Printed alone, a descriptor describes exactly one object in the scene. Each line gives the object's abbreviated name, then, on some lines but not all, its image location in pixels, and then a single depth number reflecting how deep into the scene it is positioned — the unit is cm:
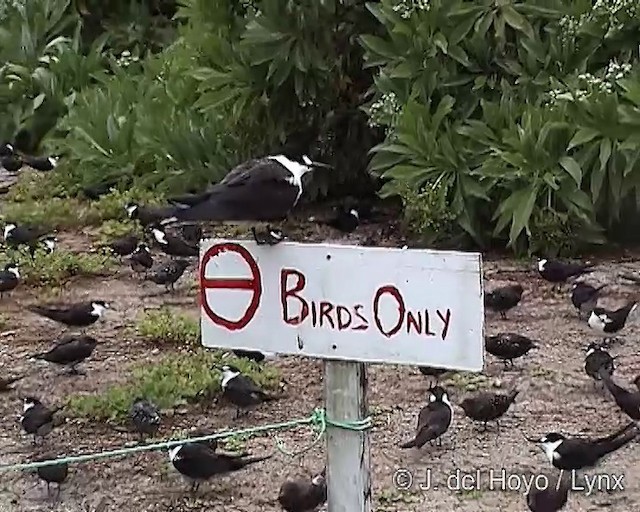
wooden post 673
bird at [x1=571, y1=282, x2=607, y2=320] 1441
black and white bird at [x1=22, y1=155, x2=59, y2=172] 2352
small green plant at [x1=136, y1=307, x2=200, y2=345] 1436
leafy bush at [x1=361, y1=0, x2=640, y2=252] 1575
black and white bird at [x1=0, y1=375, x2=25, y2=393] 1324
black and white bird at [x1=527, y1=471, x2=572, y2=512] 976
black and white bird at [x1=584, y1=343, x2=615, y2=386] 1237
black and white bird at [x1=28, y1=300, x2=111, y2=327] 1476
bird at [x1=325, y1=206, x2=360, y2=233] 1847
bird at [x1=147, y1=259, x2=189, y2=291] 1620
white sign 612
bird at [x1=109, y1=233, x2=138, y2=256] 1797
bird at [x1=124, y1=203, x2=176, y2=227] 1894
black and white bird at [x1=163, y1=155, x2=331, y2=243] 819
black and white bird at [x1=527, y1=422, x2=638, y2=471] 1048
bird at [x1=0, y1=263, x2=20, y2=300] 1650
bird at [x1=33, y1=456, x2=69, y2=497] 1062
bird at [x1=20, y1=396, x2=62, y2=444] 1176
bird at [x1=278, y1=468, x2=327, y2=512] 994
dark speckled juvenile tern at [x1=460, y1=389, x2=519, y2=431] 1147
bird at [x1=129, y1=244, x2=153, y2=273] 1712
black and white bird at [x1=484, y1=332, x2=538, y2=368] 1286
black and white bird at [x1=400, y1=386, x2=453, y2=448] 1112
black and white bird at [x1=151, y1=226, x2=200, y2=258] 1759
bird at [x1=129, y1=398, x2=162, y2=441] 1154
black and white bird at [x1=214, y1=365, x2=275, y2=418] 1213
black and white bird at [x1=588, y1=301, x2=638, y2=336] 1366
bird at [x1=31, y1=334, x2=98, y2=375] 1326
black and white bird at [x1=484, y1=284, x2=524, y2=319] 1432
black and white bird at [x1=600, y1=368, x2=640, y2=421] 1147
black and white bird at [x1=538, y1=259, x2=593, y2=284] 1523
